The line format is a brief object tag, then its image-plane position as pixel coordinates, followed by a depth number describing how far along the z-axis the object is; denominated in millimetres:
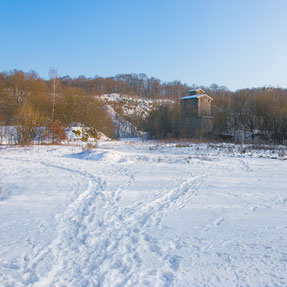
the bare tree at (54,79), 24766
